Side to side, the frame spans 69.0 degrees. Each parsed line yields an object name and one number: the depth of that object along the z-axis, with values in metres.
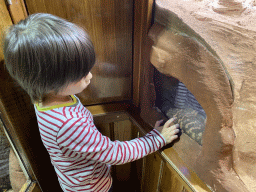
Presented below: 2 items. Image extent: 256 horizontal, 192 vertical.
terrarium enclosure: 0.48
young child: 0.49
